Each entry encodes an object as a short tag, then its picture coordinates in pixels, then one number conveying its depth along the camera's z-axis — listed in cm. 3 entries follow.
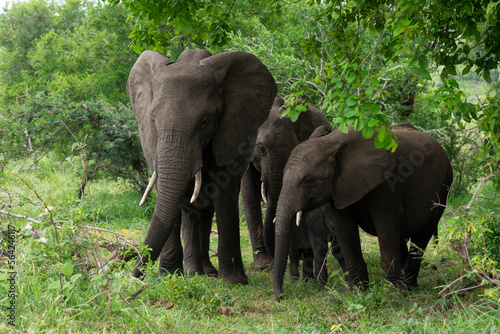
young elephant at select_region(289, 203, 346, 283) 1337
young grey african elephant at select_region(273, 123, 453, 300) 1145
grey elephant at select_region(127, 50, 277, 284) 1076
